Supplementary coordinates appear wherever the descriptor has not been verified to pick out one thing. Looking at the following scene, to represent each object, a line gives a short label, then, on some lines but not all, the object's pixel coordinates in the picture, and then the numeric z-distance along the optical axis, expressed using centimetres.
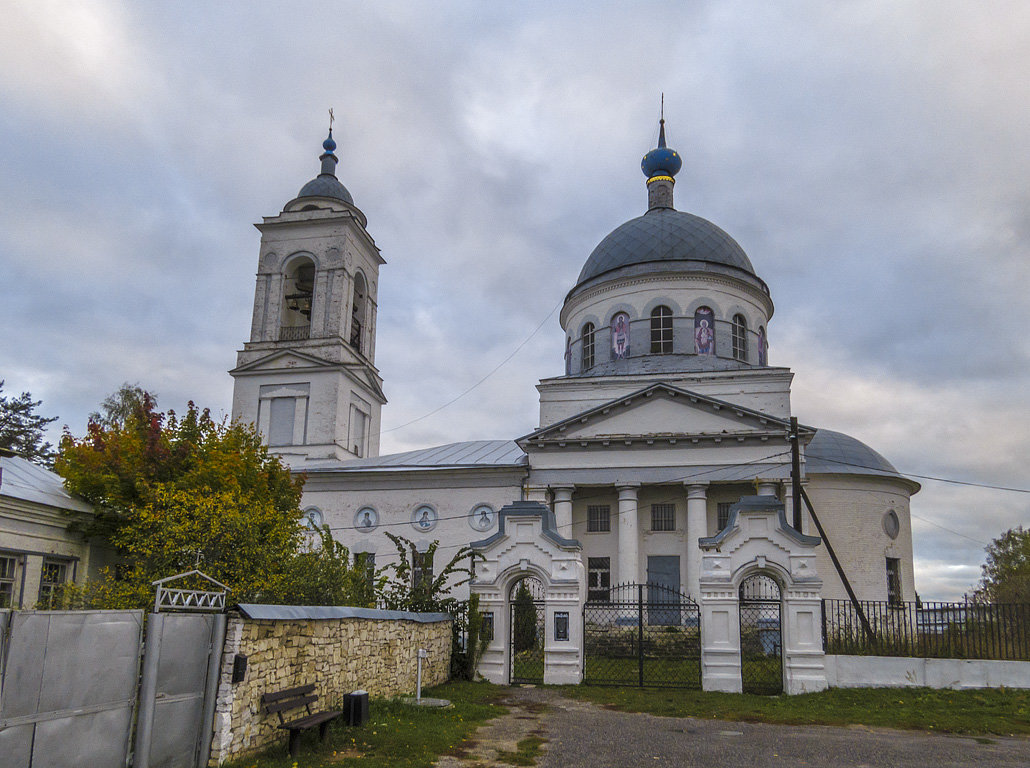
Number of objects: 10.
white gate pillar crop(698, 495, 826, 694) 1581
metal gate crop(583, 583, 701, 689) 1761
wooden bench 898
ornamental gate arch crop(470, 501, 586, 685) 1689
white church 2672
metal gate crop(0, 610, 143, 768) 662
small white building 1464
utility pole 1976
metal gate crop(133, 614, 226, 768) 776
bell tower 3222
